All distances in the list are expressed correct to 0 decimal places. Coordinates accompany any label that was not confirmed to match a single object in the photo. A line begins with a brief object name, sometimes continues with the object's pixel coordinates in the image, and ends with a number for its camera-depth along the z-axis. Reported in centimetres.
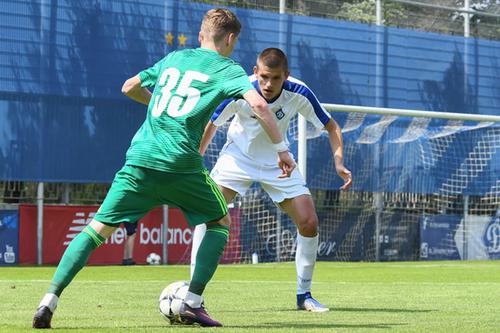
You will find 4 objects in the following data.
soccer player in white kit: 1786
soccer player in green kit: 1358
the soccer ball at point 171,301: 1442
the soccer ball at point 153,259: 4759
